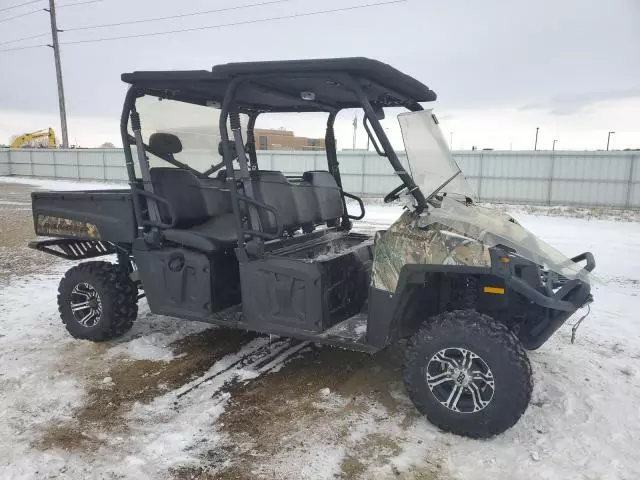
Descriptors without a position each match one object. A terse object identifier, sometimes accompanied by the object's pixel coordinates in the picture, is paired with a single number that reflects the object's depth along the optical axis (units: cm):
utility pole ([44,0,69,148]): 2980
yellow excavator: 3845
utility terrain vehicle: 335
